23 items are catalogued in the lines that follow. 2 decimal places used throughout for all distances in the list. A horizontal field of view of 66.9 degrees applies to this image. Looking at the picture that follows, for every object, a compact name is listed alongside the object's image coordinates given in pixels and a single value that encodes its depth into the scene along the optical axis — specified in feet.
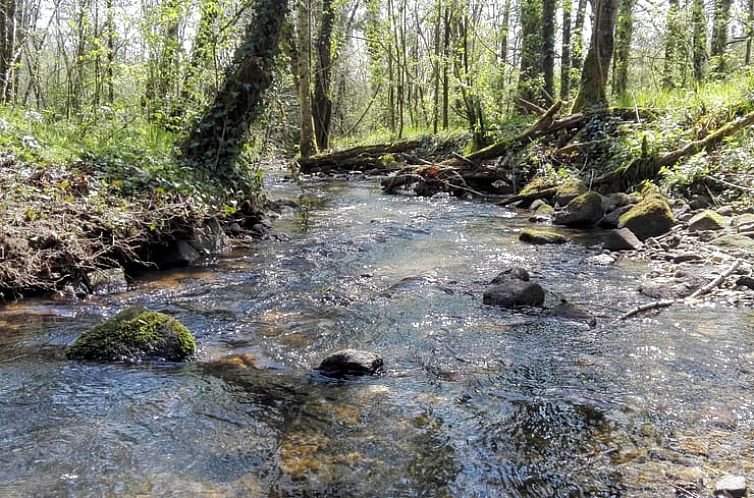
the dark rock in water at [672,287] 19.93
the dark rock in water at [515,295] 19.25
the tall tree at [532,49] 64.75
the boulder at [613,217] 33.04
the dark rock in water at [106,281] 20.61
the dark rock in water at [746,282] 19.93
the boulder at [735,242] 23.52
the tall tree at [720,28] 66.48
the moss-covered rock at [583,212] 34.06
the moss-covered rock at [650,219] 28.91
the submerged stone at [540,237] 29.81
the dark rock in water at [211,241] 26.76
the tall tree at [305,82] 63.31
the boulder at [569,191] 38.29
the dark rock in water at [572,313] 17.91
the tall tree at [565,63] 79.61
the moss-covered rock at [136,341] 14.62
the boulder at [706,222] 27.14
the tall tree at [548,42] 64.39
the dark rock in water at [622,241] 27.76
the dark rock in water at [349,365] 14.05
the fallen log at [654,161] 35.14
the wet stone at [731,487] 8.95
